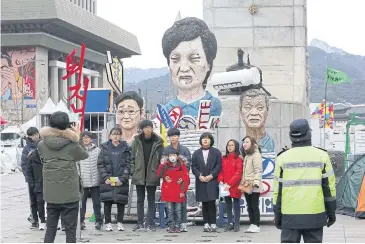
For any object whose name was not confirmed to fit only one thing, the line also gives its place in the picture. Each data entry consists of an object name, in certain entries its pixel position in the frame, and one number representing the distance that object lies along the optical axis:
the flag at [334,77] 25.83
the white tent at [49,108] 28.66
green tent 12.73
